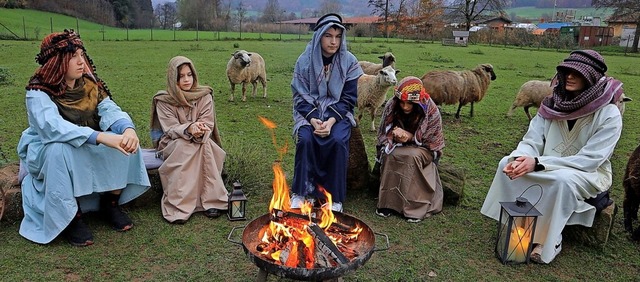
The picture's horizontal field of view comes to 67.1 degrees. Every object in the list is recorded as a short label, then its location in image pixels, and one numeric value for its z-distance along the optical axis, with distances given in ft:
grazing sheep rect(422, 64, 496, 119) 30.09
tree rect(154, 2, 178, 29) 218.38
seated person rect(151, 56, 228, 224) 14.34
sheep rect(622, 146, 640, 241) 13.78
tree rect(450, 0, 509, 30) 136.68
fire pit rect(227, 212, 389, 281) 8.53
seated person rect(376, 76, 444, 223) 14.82
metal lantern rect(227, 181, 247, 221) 14.44
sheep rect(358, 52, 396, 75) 34.94
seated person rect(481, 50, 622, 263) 12.34
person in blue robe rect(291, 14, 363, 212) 14.42
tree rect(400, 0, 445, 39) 160.56
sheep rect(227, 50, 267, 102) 33.47
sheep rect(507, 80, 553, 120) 31.30
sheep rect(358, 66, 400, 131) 26.58
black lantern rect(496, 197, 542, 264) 11.87
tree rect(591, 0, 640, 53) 105.60
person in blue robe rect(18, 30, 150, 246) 11.93
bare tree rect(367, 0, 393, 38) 165.58
